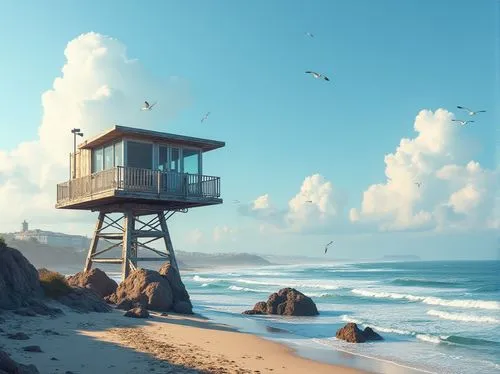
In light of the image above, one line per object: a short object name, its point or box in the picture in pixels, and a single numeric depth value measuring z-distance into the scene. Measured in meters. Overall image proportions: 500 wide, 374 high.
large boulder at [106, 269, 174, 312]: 22.12
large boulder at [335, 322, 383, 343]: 19.62
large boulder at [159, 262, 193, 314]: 23.06
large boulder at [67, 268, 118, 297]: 25.31
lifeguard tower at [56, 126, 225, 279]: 22.45
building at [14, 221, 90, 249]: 193.62
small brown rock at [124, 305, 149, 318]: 19.45
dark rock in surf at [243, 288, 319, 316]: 27.89
